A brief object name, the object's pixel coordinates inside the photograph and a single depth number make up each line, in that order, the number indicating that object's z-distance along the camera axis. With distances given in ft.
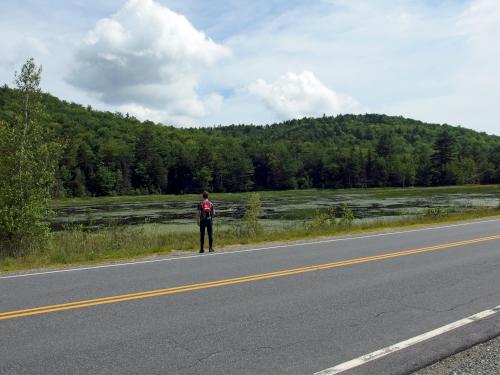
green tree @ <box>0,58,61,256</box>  48.14
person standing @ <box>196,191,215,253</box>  44.29
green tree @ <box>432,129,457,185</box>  408.01
